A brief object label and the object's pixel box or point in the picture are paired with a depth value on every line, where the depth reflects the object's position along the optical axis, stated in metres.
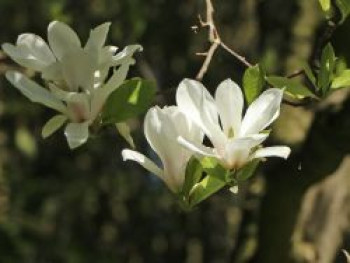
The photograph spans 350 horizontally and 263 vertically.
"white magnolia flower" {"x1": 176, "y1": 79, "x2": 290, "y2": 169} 1.26
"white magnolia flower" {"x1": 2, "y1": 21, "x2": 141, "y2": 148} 1.28
